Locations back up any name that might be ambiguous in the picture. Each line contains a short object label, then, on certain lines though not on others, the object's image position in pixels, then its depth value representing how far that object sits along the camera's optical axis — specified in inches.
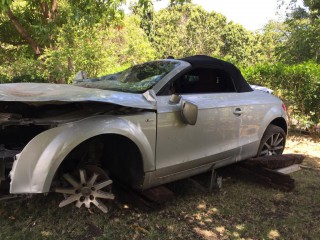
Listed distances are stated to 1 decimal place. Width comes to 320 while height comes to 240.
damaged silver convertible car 85.9
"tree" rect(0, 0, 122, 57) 251.0
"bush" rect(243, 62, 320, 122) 230.2
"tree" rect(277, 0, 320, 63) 418.2
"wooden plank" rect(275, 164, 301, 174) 147.5
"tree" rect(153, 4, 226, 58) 989.5
